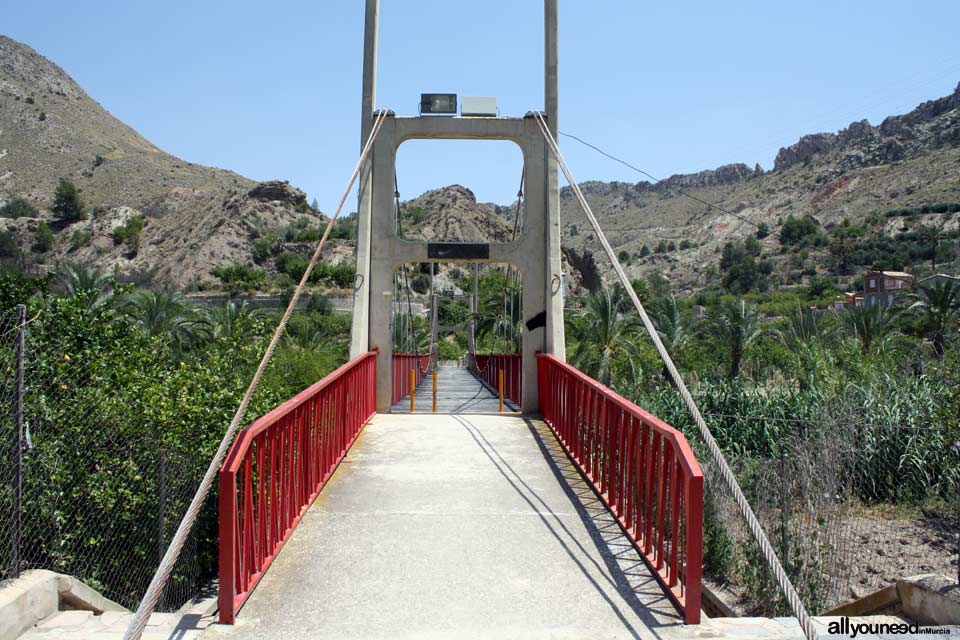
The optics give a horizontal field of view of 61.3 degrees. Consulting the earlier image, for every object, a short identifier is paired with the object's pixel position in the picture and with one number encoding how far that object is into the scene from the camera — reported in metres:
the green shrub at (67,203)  105.44
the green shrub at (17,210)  106.69
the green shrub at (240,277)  78.56
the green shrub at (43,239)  102.19
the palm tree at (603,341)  27.81
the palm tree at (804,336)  23.80
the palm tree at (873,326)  29.70
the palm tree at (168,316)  30.52
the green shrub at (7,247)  94.12
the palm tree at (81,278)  24.83
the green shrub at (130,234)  103.00
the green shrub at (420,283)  85.12
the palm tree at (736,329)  30.23
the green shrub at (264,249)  90.19
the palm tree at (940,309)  28.84
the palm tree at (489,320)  45.42
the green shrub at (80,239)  103.00
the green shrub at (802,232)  89.50
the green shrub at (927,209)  77.50
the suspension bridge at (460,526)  4.46
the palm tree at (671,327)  29.61
